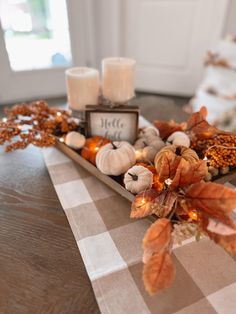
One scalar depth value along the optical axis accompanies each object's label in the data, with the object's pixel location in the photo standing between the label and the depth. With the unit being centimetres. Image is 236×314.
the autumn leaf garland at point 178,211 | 31
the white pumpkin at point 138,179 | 47
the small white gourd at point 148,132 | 66
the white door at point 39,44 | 140
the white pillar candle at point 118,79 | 69
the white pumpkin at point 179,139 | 57
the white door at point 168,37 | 138
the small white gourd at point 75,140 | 64
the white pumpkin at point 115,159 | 53
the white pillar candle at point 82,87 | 67
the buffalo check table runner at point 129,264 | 35
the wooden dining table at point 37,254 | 36
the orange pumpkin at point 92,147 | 62
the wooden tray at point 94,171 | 51
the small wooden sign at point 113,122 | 63
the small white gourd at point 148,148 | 57
